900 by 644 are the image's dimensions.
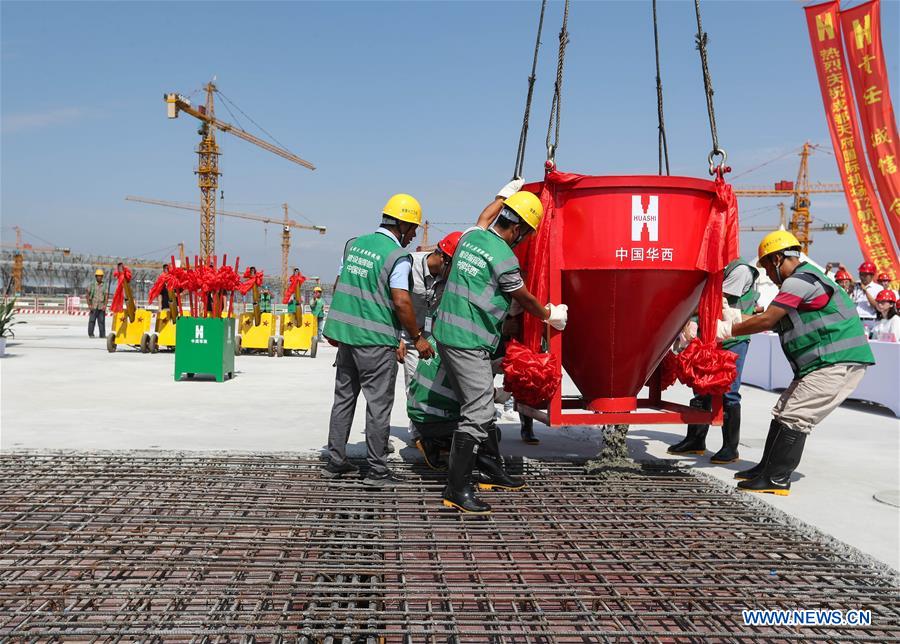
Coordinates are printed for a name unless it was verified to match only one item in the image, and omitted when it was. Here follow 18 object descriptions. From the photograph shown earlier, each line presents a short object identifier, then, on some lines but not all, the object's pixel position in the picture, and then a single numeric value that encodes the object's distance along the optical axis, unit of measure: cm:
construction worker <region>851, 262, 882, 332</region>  1112
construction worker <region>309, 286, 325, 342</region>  1735
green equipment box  1007
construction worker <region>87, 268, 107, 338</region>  1739
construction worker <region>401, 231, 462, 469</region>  529
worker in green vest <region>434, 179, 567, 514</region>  396
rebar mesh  257
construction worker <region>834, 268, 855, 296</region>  1338
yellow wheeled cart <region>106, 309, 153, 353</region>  1438
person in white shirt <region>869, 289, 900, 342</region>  979
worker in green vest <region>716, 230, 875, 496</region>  469
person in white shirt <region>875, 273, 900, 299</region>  1276
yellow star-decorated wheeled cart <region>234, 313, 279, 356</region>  1516
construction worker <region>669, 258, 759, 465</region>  578
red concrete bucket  439
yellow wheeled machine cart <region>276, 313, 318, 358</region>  1537
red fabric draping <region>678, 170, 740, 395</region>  454
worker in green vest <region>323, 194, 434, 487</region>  450
